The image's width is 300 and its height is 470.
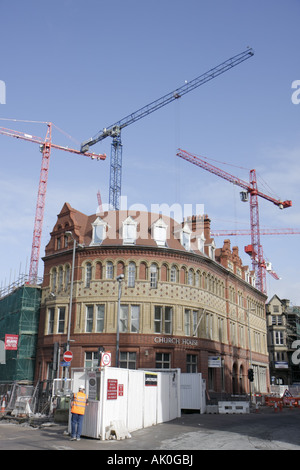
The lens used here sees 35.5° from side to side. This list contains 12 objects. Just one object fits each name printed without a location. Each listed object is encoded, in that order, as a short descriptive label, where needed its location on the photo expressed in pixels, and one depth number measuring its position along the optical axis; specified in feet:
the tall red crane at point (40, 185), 228.20
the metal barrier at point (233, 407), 108.17
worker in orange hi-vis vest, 56.65
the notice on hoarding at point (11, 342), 131.77
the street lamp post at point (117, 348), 101.21
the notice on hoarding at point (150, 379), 73.46
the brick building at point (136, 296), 126.41
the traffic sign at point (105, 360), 67.77
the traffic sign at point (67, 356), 90.89
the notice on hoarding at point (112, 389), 60.34
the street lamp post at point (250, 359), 170.28
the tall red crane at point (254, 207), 349.10
